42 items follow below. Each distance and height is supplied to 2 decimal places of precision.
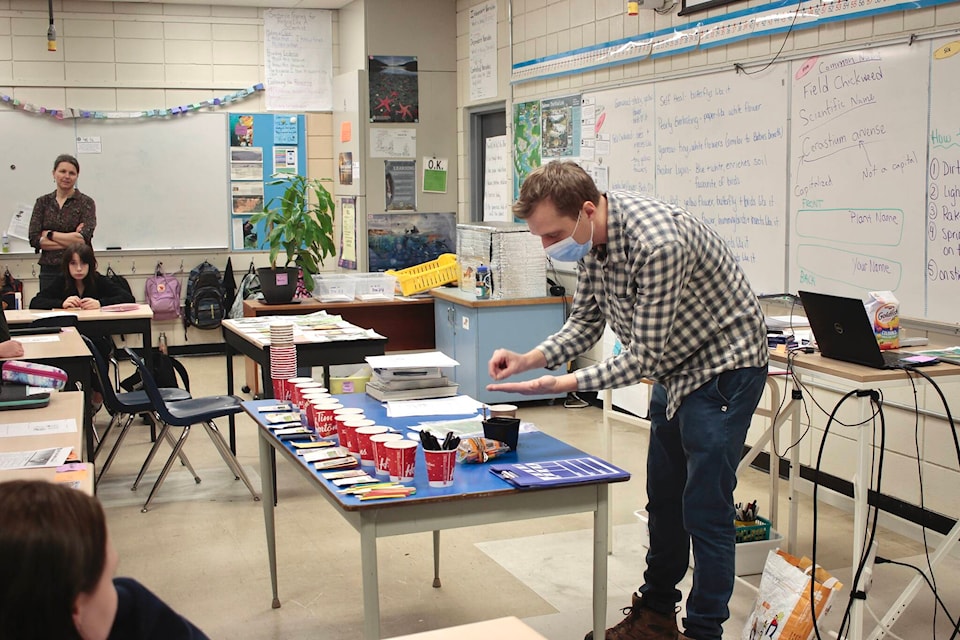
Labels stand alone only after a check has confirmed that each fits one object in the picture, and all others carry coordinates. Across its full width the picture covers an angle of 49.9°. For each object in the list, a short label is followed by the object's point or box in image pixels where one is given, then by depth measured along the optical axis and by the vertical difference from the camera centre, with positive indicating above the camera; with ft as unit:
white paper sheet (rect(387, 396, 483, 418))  10.78 -2.03
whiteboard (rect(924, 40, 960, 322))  13.10 +0.38
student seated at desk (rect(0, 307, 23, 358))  12.00 -1.54
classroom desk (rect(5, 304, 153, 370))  18.57 -1.91
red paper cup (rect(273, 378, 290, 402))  11.67 -1.98
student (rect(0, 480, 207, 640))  3.81 -1.30
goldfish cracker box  10.91 -1.08
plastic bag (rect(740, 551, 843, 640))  10.16 -3.83
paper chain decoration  27.43 +2.91
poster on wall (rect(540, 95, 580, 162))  22.07 +1.93
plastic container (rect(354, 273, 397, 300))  23.66 -1.58
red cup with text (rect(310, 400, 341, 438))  9.93 -1.96
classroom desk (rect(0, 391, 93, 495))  8.15 -2.03
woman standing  22.58 -0.07
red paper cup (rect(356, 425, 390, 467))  9.06 -2.02
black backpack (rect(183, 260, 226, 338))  29.07 -2.29
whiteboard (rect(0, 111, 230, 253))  27.61 +1.22
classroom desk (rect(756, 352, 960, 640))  9.73 -1.91
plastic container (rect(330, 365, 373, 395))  17.11 -2.79
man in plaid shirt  8.66 -0.99
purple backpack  28.81 -2.18
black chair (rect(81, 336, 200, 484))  16.11 -2.98
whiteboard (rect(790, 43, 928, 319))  13.74 +0.60
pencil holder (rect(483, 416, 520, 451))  9.37 -1.95
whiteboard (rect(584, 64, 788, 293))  16.35 +1.10
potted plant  21.95 -0.56
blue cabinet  21.45 -2.37
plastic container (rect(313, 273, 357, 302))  23.16 -1.60
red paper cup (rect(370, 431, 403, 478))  8.57 -1.97
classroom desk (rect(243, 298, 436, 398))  23.18 -2.36
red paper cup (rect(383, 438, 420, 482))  8.39 -1.98
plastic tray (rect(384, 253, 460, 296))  23.97 -1.37
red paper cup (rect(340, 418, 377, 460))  9.29 -1.97
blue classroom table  7.99 -2.33
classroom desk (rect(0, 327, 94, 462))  14.51 -1.98
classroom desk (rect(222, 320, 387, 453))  16.46 -2.22
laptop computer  10.11 -1.17
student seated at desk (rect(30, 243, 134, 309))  19.62 -1.39
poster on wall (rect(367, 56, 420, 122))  27.71 +3.42
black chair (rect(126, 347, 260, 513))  15.26 -2.97
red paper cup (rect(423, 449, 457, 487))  8.22 -2.00
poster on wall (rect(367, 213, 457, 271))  28.09 -0.60
